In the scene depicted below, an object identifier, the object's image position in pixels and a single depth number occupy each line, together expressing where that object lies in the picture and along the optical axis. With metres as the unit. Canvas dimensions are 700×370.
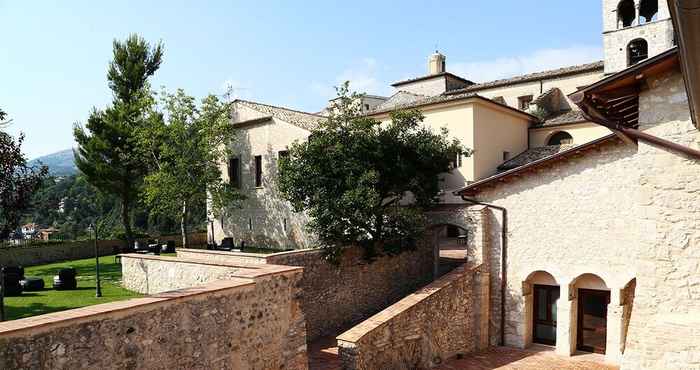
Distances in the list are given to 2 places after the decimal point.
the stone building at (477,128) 19.31
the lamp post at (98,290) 12.64
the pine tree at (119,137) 26.19
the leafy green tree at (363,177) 13.84
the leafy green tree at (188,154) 20.03
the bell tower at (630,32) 22.86
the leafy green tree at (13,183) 9.88
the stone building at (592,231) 5.51
